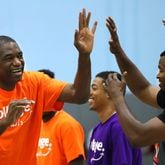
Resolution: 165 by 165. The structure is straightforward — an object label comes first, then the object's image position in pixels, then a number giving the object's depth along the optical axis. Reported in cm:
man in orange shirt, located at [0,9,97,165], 480
